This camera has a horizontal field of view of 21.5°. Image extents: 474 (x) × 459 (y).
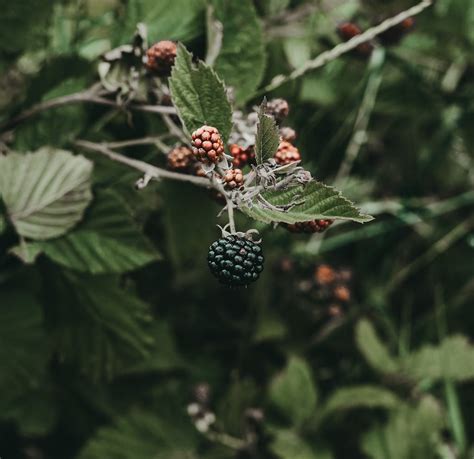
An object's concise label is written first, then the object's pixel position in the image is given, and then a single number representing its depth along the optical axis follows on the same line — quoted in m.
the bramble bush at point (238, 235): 0.47
